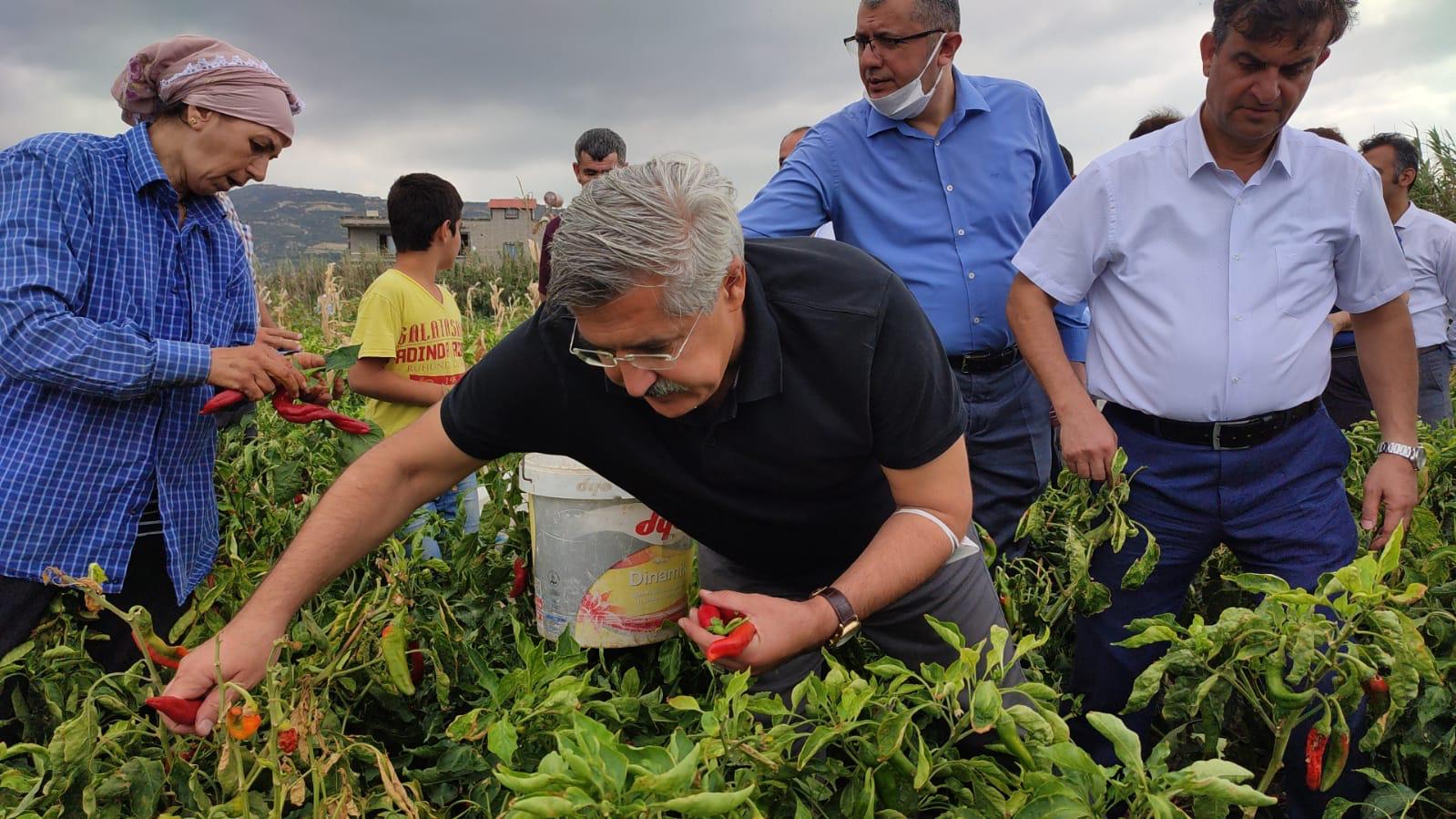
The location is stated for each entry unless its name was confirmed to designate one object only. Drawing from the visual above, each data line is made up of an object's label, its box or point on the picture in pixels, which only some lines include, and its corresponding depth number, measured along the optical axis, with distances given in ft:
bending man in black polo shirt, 4.59
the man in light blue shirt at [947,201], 8.23
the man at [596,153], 14.23
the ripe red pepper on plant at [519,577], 6.81
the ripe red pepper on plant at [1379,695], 4.95
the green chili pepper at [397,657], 4.71
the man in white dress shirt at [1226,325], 6.69
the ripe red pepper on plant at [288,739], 4.29
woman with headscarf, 5.60
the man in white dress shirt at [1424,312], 12.91
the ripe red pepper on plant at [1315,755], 4.28
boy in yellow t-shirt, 10.32
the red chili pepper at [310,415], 5.87
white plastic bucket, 5.92
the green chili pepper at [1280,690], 3.77
